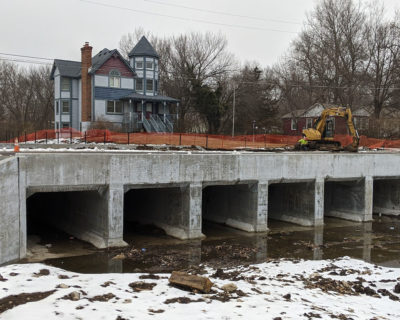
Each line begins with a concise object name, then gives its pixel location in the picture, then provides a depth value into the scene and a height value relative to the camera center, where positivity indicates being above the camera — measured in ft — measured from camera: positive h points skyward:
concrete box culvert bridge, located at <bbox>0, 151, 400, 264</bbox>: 46.52 -8.42
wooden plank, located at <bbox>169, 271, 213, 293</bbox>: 30.81 -10.85
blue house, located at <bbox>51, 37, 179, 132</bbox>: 125.29 +12.07
